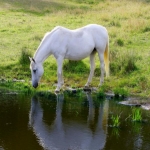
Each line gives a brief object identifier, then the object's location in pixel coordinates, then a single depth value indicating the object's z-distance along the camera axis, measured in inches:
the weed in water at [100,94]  472.3
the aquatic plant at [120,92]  475.8
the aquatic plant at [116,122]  370.9
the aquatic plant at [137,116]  387.5
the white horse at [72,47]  477.4
